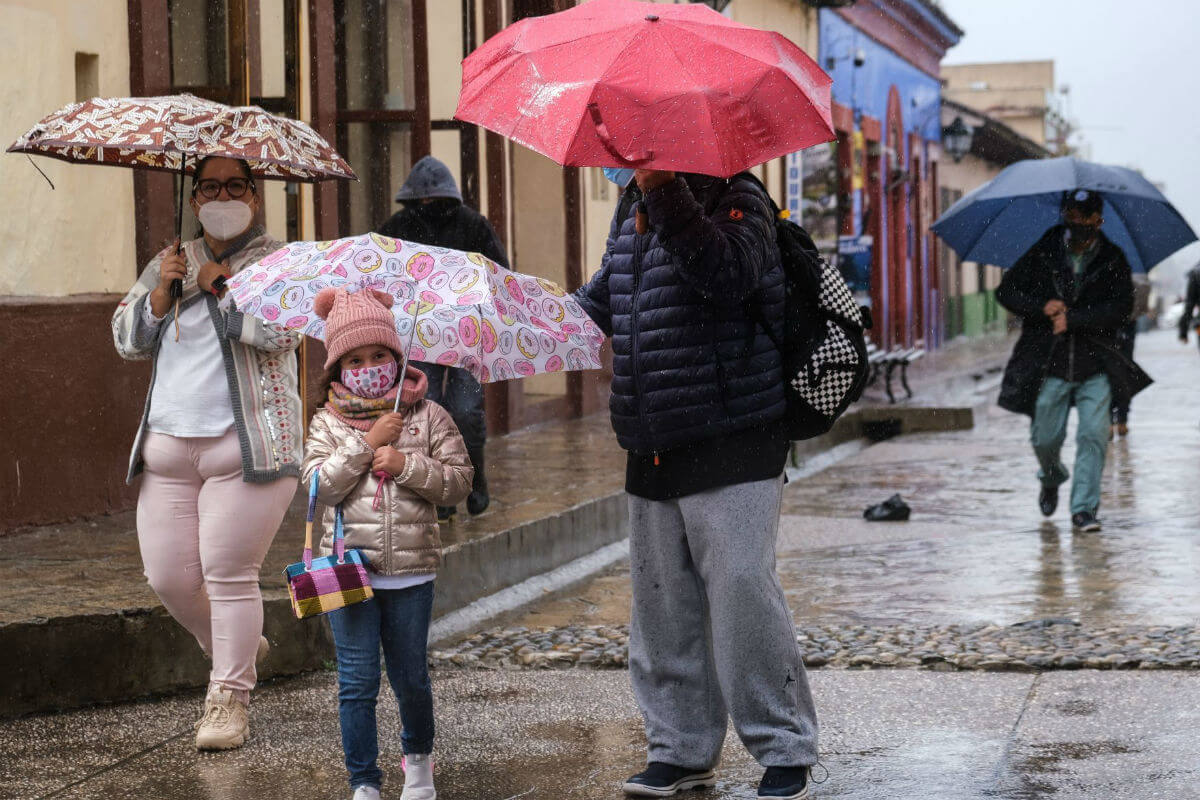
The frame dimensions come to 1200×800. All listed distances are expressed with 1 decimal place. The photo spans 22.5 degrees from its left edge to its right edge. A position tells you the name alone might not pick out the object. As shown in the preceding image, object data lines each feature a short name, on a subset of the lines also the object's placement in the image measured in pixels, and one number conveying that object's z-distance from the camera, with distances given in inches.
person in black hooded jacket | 557.9
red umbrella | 255.0
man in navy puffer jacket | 289.6
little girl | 284.7
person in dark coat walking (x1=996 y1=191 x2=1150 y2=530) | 596.0
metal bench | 1231.7
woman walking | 341.1
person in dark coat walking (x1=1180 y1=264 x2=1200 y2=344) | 1066.1
